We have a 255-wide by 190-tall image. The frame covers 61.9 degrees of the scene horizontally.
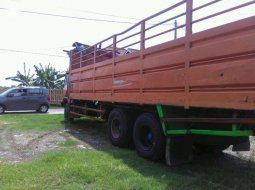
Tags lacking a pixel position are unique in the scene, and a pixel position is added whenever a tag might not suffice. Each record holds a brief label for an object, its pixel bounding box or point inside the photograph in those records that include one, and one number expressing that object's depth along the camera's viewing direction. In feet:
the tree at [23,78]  79.26
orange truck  9.57
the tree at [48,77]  77.39
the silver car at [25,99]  42.10
